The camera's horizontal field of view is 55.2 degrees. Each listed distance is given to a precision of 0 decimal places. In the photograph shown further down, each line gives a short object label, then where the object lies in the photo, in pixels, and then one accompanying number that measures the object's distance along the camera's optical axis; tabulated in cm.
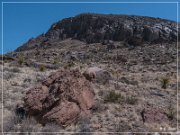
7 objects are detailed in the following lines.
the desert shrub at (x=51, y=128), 458
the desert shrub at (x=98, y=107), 547
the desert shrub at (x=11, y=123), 461
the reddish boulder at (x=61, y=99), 487
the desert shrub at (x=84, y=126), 464
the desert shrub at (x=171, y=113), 545
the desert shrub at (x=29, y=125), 459
